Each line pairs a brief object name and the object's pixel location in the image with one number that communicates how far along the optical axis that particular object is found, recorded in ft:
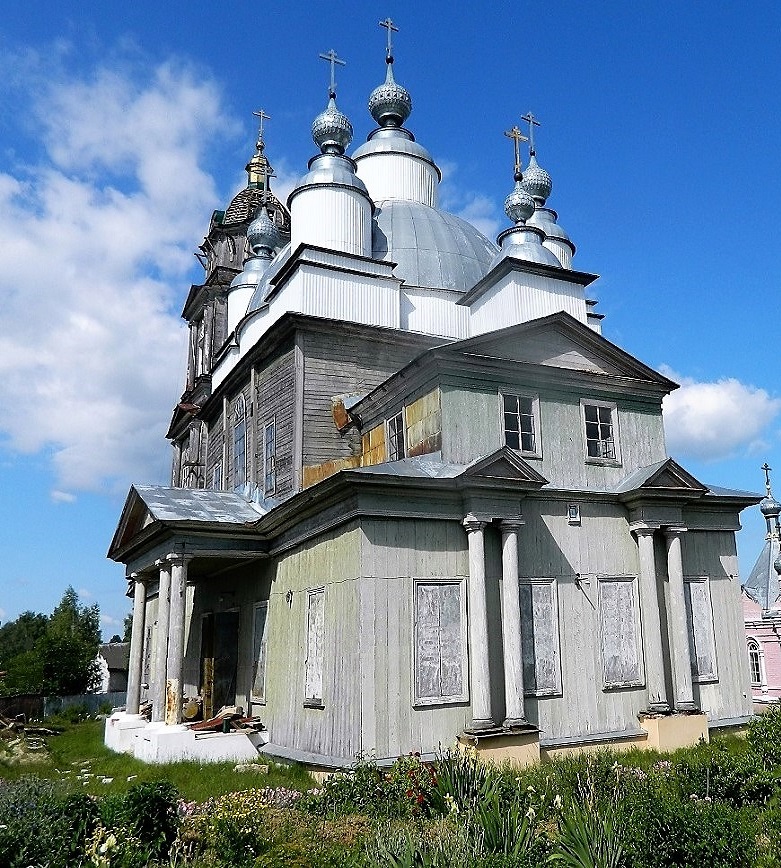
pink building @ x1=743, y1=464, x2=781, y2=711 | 106.83
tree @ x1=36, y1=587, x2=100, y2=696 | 147.78
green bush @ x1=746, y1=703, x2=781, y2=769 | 28.91
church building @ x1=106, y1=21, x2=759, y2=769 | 41.65
